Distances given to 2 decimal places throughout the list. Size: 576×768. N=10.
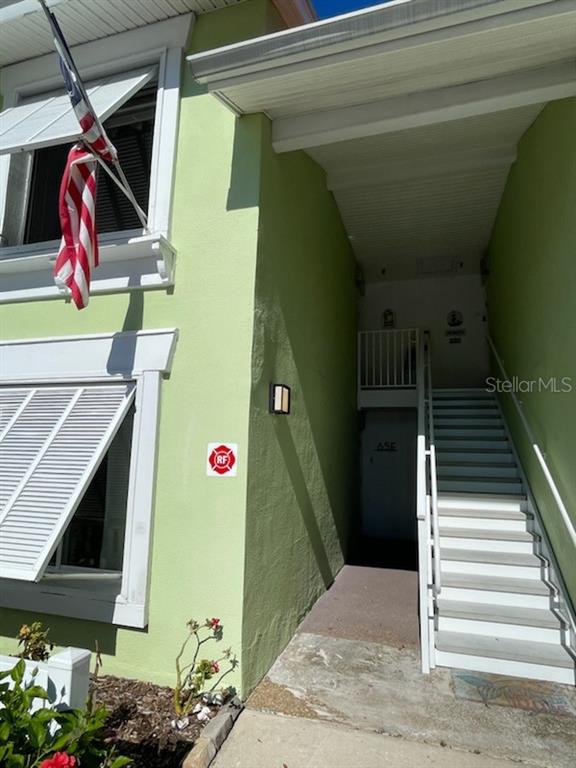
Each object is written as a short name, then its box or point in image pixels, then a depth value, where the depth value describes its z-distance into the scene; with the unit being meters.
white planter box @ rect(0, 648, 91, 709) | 1.99
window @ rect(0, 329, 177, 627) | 3.15
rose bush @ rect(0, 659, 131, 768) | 1.67
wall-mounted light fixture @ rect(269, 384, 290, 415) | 3.72
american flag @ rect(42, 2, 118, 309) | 3.20
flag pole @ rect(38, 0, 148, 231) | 2.98
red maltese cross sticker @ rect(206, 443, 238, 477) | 3.29
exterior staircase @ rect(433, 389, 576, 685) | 3.63
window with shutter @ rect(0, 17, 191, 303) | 3.69
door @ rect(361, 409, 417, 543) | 7.73
